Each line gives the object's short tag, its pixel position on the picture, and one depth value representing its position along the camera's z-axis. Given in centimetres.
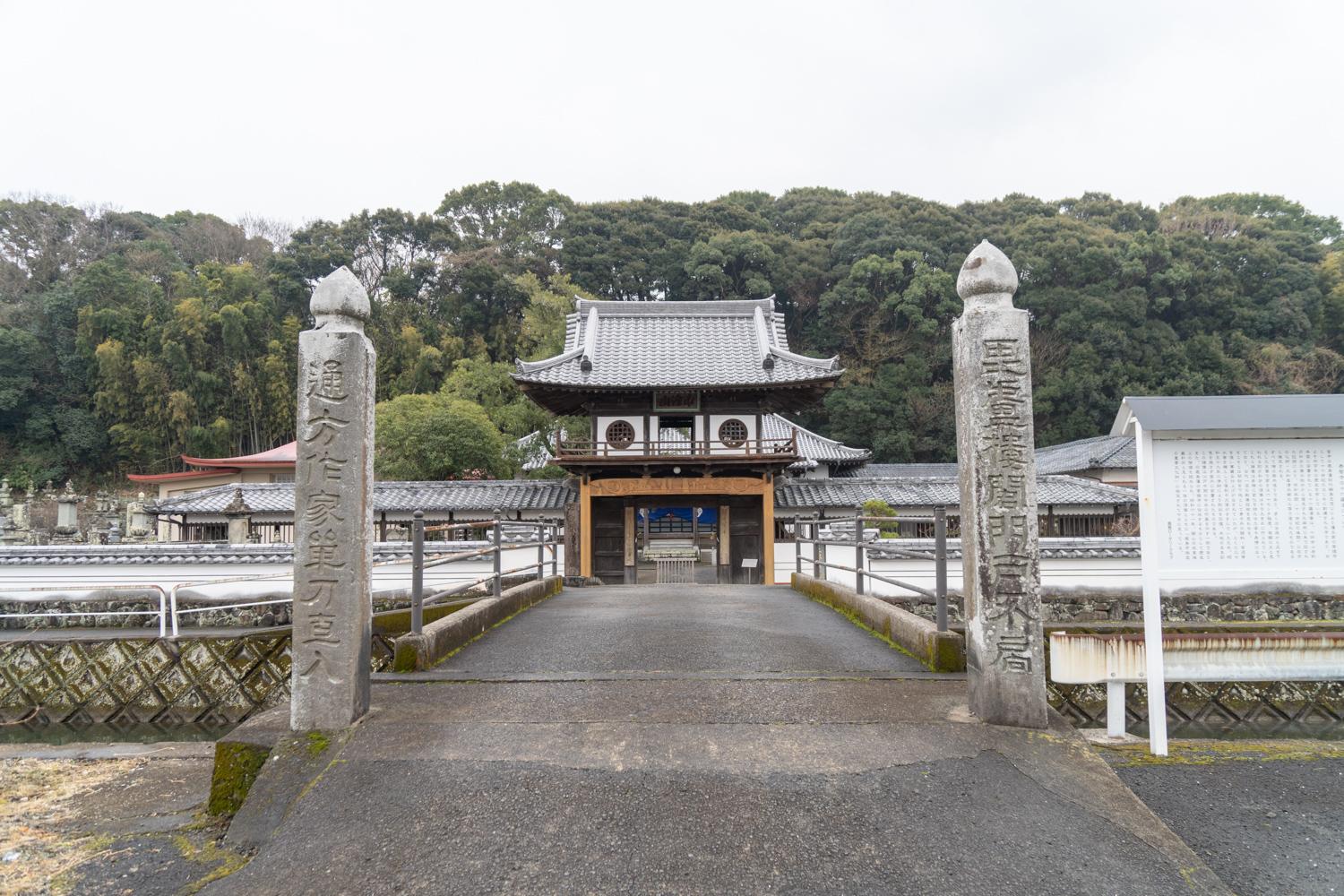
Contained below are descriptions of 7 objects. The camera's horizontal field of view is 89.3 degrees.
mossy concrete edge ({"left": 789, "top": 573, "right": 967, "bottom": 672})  445
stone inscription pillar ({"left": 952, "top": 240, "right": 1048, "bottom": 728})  341
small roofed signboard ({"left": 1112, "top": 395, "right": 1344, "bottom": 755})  341
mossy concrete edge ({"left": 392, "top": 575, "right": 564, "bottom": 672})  452
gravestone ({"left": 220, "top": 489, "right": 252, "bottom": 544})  1318
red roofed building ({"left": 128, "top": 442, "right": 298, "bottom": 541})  2506
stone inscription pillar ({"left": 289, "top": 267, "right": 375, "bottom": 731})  338
